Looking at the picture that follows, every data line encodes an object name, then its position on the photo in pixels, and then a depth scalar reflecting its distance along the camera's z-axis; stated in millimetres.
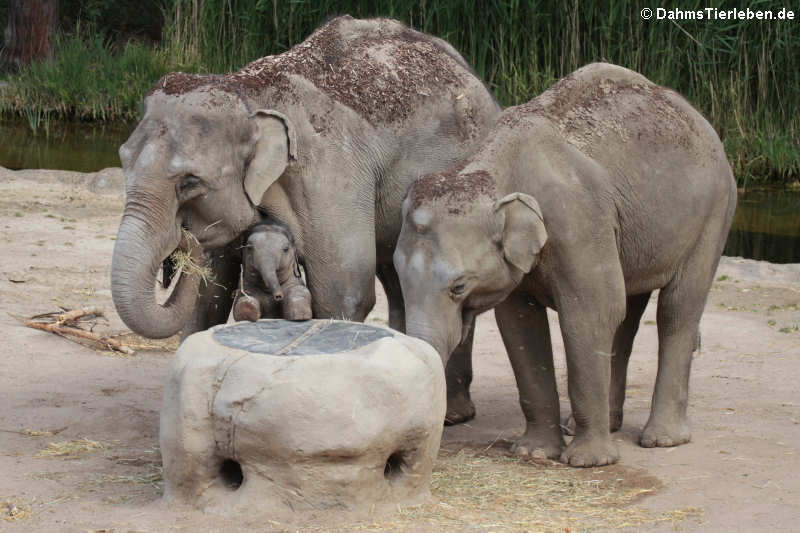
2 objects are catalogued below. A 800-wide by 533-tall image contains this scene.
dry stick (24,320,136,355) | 13576
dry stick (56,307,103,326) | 13833
